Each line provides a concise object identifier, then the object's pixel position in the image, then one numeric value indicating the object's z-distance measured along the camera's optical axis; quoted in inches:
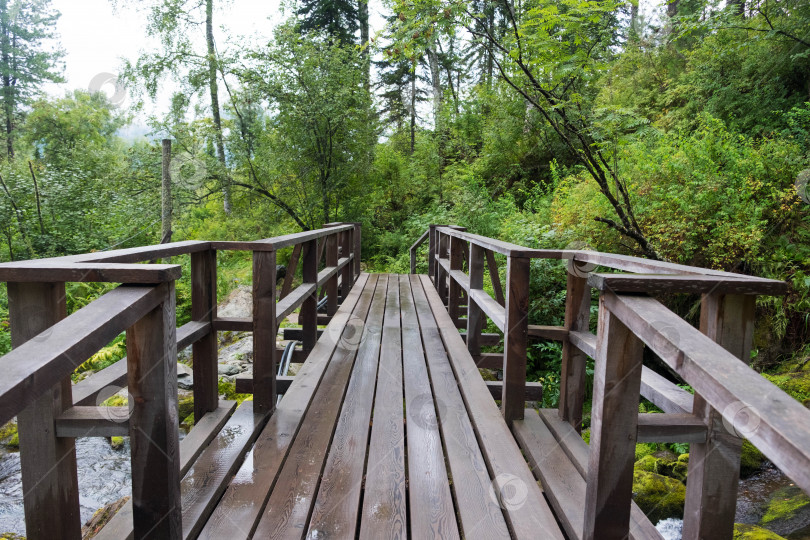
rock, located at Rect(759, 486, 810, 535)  127.2
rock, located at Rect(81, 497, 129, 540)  143.6
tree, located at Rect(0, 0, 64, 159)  909.8
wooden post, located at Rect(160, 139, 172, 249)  449.4
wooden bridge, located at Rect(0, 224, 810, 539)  38.3
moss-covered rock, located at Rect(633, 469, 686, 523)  136.4
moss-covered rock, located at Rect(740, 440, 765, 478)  156.3
